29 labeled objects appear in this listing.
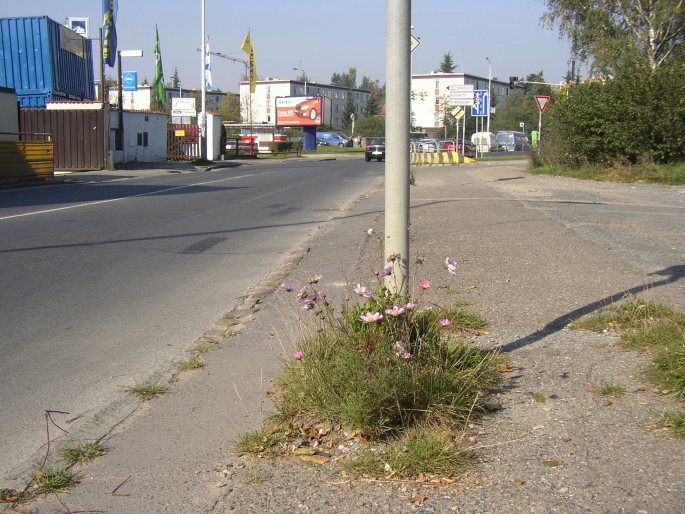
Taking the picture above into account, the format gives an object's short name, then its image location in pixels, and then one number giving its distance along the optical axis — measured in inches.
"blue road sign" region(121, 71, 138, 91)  1963.6
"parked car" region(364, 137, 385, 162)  1948.7
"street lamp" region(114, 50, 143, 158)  1364.4
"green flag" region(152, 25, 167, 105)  1921.8
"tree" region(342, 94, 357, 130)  4665.4
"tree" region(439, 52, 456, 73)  5634.8
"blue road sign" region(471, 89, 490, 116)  1622.8
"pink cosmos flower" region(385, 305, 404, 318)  166.1
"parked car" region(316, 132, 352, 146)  3533.5
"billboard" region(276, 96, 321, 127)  2938.0
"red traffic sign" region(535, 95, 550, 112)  1305.4
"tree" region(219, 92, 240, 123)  4256.9
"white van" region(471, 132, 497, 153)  2384.8
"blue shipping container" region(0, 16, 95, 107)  1299.2
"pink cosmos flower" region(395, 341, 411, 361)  161.0
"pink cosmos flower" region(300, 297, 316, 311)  177.5
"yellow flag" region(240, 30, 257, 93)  2109.7
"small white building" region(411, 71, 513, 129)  4970.5
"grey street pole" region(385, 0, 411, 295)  181.0
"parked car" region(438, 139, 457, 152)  2229.3
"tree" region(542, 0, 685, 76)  1248.8
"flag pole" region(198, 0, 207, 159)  1706.4
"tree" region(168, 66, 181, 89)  6371.6
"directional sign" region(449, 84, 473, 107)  1454.2
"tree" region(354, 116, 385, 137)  4143.7
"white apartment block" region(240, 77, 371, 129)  5216.5
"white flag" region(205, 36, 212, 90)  1829.4
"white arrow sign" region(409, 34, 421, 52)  806.0
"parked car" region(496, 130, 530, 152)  2925.7
